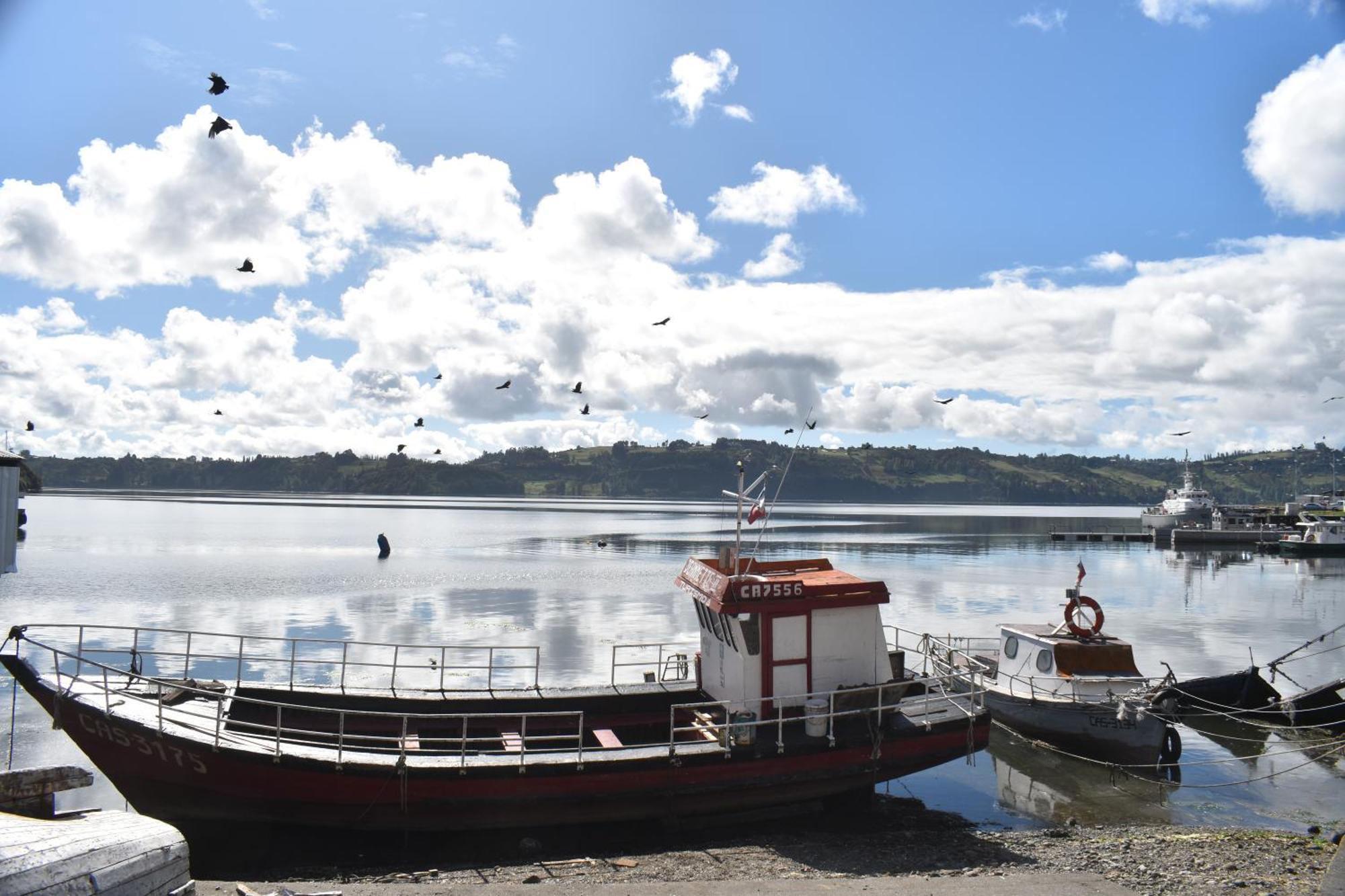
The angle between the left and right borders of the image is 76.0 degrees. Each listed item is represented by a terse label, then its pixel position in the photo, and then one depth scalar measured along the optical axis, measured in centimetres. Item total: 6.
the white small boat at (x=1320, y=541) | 9231
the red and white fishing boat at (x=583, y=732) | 1482
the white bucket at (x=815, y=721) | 1670
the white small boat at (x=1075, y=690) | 2131
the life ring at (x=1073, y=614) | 2317
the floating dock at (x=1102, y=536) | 11731
